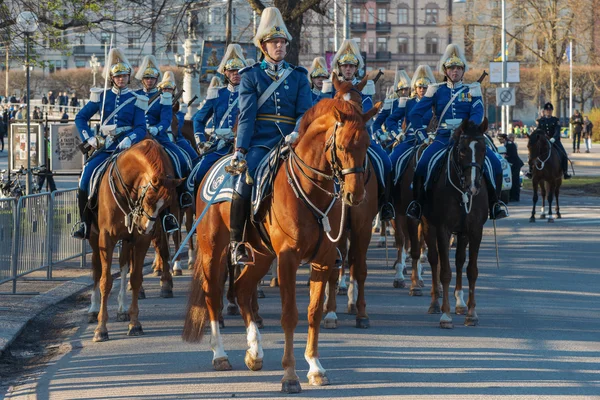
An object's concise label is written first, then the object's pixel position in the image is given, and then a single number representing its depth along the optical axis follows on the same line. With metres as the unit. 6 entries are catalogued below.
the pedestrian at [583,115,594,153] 60.72
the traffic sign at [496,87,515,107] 38.58
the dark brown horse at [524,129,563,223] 25.78
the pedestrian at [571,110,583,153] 58.25
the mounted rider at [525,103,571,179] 26.61
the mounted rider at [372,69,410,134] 17.36
